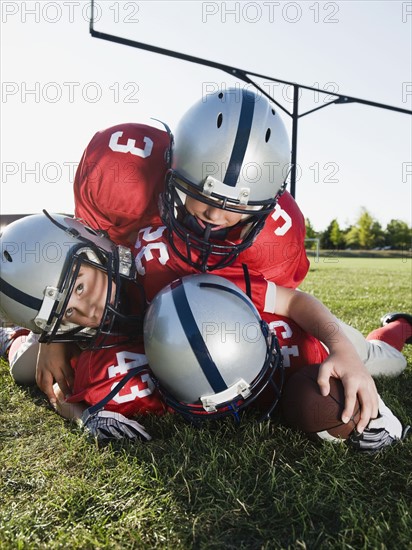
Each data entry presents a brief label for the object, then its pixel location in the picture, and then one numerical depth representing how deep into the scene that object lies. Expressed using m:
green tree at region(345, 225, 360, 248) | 53.98
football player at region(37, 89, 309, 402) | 1.89
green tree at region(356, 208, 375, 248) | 52.81
